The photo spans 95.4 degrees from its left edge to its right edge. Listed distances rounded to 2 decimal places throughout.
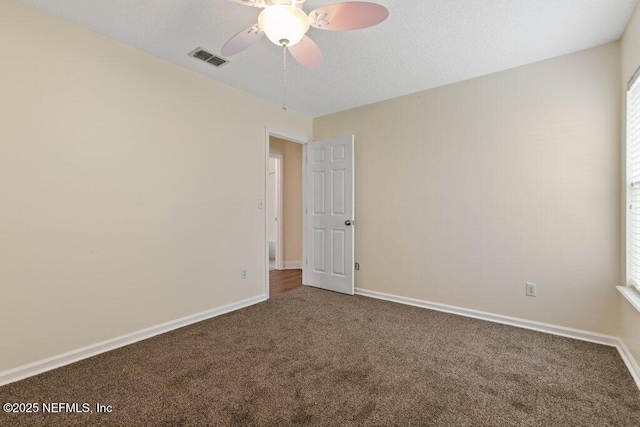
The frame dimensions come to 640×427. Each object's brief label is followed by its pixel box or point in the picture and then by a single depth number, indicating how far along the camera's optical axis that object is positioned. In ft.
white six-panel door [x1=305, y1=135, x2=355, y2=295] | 12.73
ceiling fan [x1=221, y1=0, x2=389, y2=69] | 4.99
